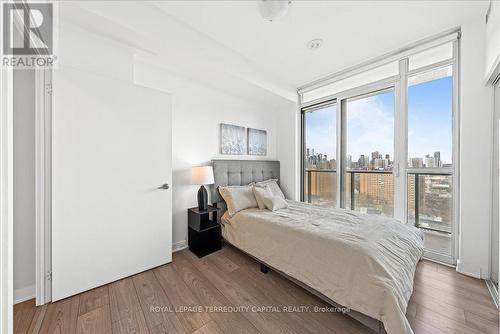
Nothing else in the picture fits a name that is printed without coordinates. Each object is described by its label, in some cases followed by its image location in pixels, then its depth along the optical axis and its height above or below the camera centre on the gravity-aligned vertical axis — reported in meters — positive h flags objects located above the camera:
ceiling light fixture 1.68 +1.40
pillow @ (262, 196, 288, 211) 2.58 -0.51
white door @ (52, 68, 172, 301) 1.65 -0.15
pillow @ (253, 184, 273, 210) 2.68 -0.40
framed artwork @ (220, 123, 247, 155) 3.13 +0.44
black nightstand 2.47 -0.92
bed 1.24 -0.73
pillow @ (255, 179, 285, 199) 3.30 -0.33
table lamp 2.51 -0.18
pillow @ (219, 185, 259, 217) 2.59 -0.45
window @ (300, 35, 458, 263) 2.30 +0.36
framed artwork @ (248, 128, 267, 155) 3.54 +0.46
